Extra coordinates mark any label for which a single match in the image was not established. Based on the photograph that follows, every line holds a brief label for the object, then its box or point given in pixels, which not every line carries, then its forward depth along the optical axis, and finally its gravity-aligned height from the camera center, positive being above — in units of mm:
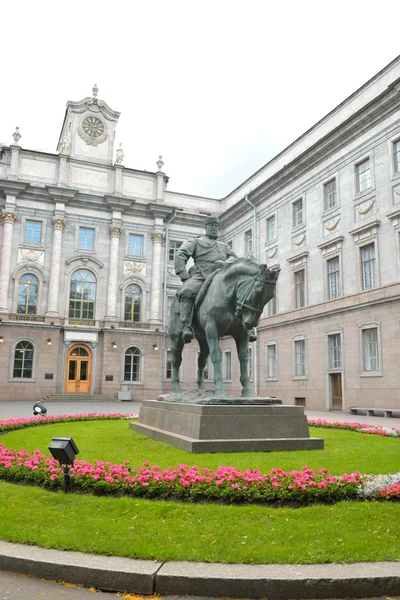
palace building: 26391 +8192
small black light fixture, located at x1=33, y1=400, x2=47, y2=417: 20716 -1311
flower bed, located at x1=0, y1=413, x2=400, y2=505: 6523 -1356
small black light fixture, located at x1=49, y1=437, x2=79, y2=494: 6477 -947
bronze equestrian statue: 10195 +1735
